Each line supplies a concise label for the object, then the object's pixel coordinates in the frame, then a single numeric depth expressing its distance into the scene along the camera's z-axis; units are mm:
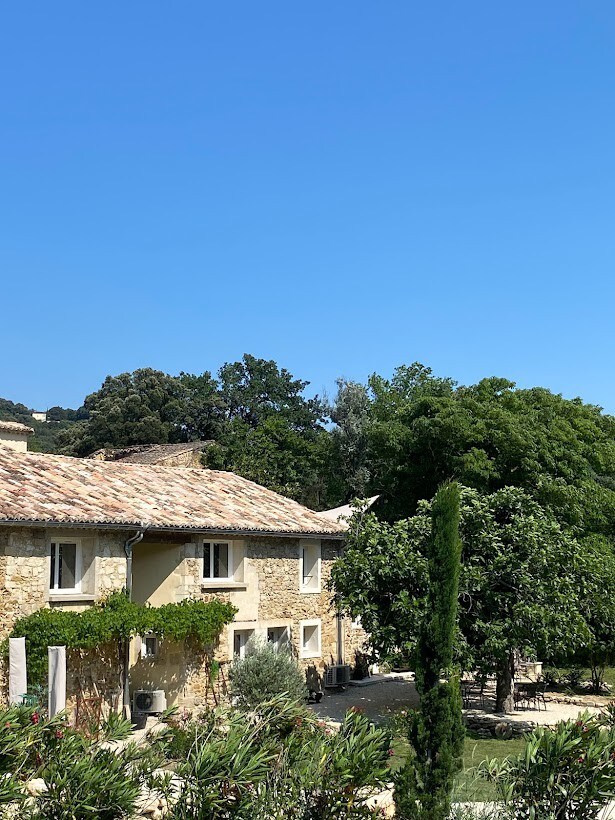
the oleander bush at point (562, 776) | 10672
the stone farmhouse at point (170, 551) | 19922
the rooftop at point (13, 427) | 32500
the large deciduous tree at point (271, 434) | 50781
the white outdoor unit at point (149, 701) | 22469
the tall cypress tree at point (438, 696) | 12523
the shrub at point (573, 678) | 31250
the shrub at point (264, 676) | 21969
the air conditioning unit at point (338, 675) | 28656
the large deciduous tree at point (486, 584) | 21859
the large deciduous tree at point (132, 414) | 72312
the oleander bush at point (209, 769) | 9898
